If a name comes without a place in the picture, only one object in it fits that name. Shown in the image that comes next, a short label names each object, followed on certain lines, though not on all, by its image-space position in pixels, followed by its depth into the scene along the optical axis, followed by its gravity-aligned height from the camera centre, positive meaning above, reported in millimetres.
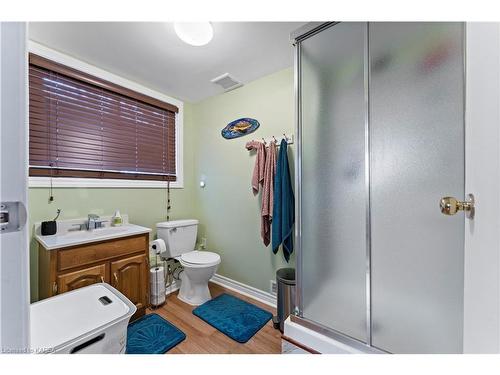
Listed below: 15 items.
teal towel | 1661 -196
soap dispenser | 1899 -332
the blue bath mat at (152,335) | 1393 -1150
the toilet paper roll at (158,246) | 2008 -615
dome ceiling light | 1291 +1036
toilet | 1907 -733
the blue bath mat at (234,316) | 1577 -1164
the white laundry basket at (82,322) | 902 -700
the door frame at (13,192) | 370 -13
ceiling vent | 1994 +1094
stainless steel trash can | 1579 -918
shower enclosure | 834 +15
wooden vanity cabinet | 1346 -622
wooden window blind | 1578 +549
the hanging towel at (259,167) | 1908 +181
